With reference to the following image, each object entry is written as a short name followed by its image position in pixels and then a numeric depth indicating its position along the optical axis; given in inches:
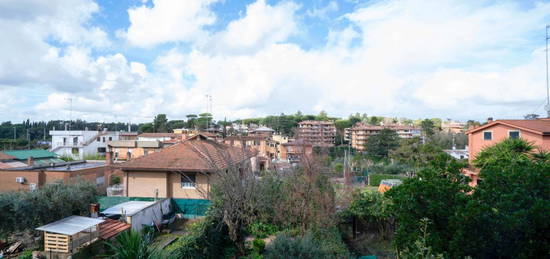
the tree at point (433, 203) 264.7
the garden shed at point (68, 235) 374.0
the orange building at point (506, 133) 833.5
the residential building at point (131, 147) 1519.4
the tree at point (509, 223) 236.7
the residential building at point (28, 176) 832.9
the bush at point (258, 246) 402.3
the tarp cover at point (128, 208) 515.0
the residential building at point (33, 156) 1234.4
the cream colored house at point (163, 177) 651.7
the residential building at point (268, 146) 1636.3
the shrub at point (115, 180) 1025.5
